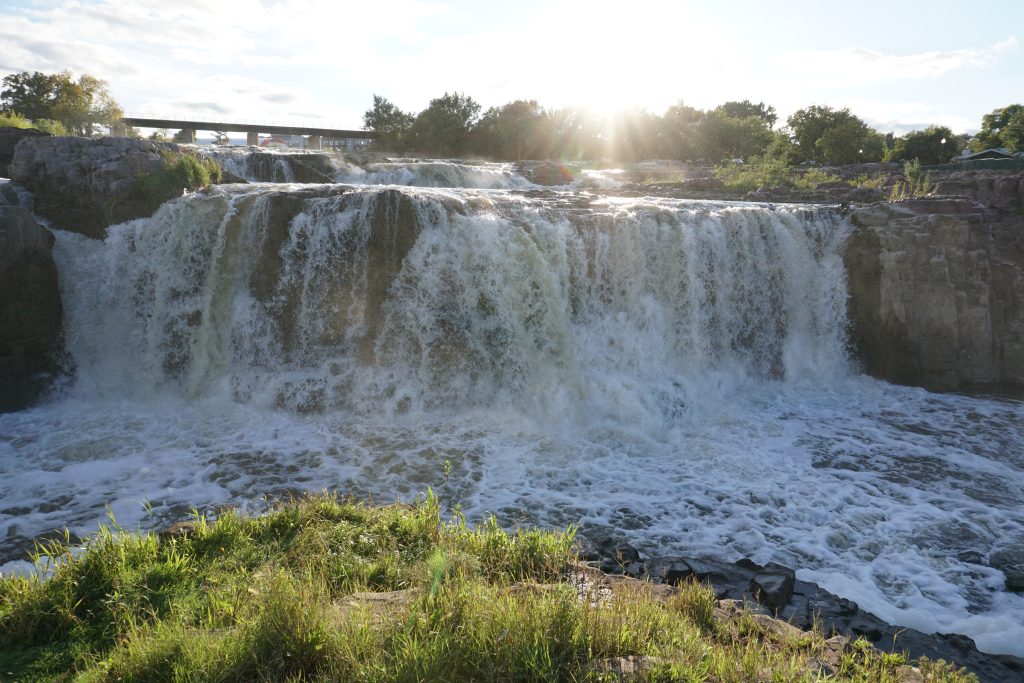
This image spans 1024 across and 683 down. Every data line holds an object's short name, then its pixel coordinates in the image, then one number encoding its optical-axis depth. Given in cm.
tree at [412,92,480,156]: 3784
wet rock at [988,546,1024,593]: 652
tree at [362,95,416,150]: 3912
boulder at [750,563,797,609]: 585
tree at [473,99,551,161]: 3869
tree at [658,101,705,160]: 3975
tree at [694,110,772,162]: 3969
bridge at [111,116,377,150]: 4353
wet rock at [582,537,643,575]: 620
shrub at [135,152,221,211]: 1307
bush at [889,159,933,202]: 1595
